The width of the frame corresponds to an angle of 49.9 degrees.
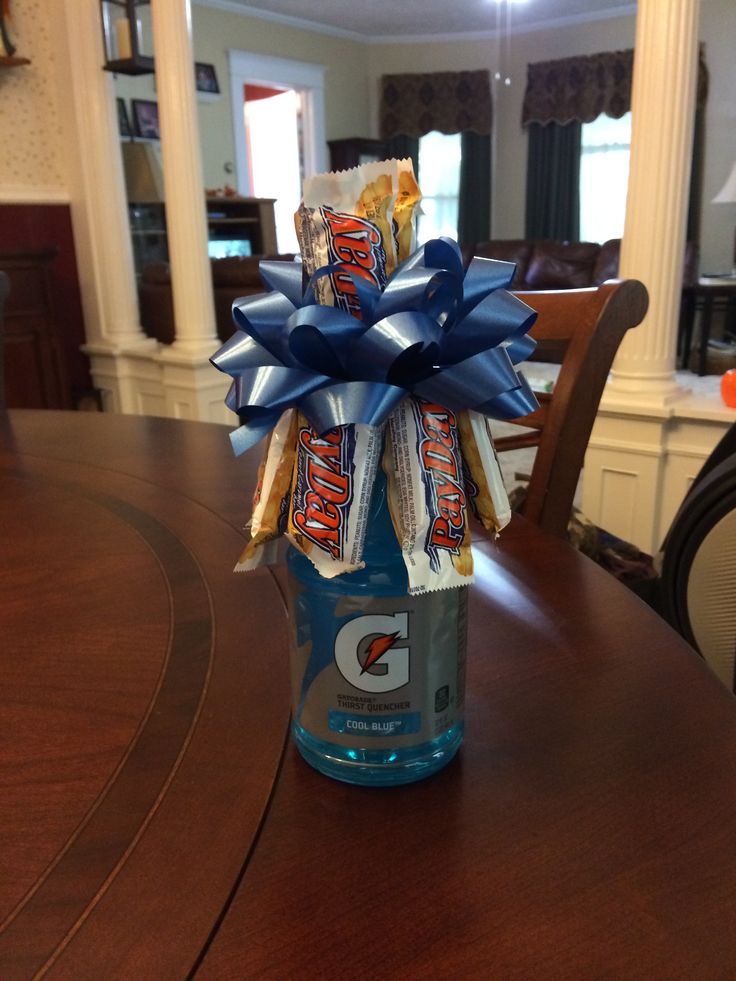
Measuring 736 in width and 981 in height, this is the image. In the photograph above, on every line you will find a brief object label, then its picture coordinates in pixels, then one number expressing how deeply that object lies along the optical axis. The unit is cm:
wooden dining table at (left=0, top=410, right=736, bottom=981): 34
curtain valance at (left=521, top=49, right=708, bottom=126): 693
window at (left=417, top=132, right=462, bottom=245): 797
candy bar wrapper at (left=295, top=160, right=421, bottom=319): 41
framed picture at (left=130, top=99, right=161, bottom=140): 597
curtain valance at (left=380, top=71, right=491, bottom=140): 764
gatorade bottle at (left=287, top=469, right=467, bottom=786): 42
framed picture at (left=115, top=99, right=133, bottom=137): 586
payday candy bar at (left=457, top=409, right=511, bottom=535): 43
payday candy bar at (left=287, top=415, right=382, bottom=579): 39
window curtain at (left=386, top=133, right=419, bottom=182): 800
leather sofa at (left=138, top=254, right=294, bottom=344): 386
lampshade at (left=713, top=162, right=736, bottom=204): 471
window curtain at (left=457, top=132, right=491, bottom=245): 778
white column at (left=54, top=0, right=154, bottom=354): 327
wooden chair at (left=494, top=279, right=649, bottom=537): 100
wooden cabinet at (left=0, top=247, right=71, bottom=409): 333
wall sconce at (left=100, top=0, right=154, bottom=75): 306
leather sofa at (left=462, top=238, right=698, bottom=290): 649
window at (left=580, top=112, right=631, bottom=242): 720
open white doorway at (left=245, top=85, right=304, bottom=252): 772
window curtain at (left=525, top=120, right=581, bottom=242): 737
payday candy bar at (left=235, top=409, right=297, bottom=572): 43
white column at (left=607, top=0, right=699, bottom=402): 192
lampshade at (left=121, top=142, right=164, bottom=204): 512
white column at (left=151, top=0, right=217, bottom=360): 286
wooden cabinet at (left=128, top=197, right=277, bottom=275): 641
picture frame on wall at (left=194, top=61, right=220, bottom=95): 632
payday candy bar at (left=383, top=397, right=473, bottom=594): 39
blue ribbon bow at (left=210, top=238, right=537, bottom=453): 39
